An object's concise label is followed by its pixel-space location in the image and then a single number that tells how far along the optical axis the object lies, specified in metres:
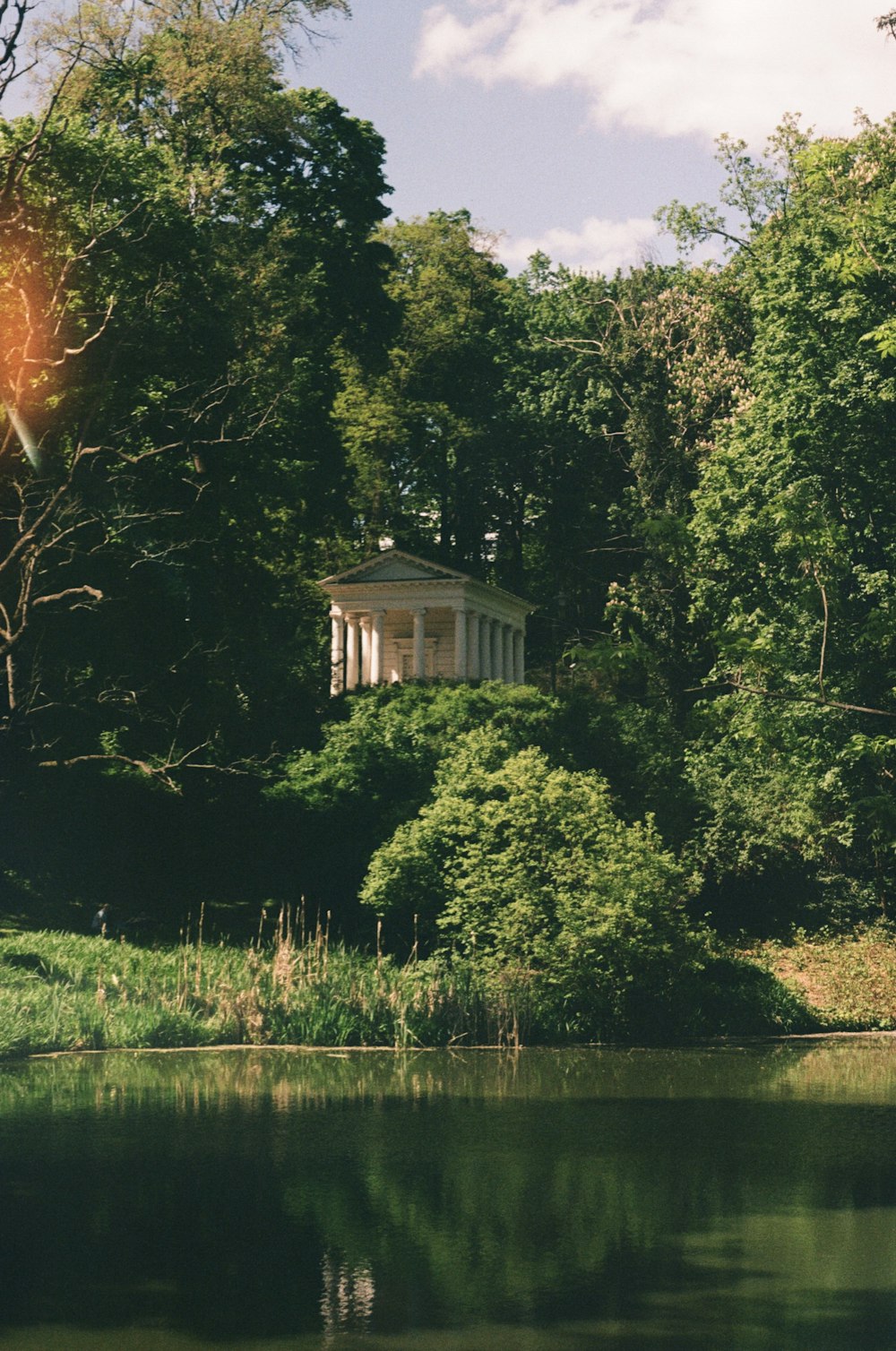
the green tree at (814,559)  33.25
